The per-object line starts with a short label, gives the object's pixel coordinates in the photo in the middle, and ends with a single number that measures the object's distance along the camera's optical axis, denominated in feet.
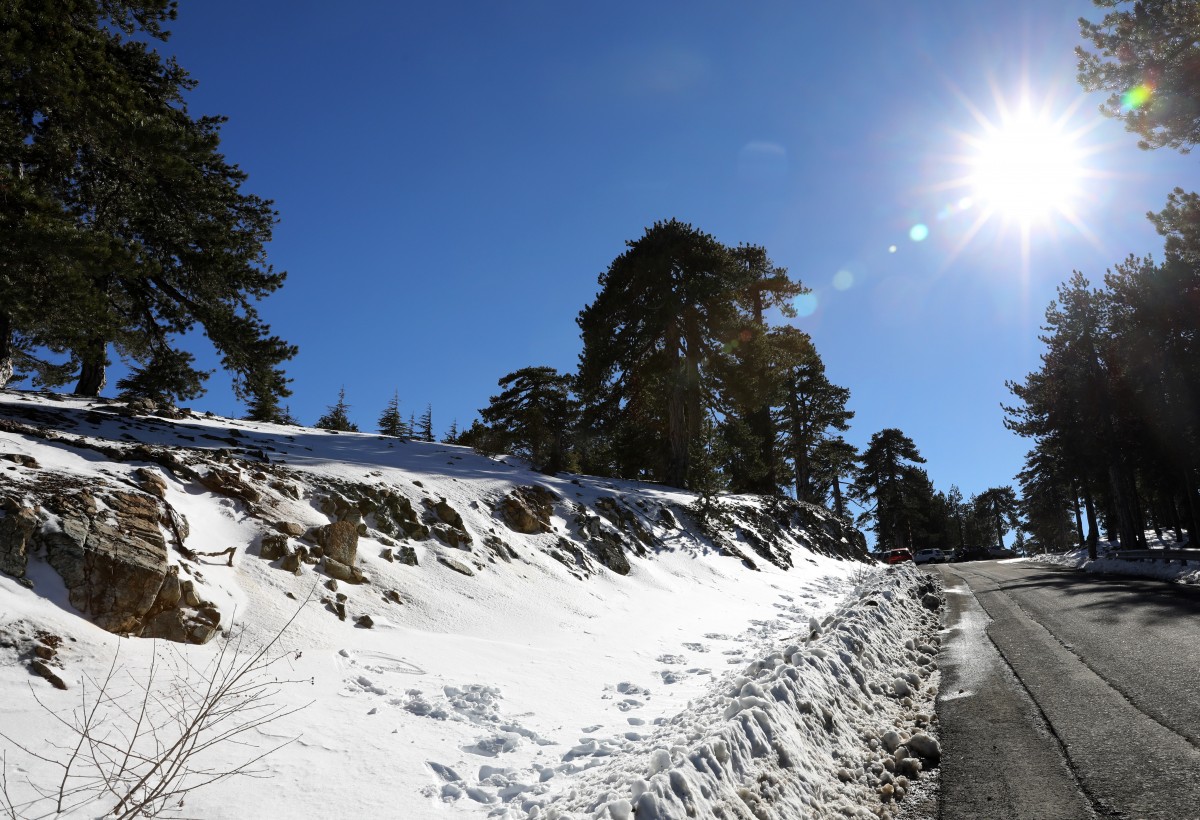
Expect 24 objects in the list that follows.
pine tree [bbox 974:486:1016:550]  221.46
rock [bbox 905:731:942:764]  15.51
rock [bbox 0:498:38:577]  15.58
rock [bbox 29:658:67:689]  13.12
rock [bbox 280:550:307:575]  23.08
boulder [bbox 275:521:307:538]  25.35
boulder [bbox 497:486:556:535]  40.37
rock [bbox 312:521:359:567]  25.46
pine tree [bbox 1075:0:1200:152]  37.83
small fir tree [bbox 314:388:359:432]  138.25
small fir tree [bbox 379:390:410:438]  147.33
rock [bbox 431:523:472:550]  32.91
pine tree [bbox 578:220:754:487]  71.82
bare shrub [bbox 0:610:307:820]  9.91
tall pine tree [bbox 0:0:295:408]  25.86
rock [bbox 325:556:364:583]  24.48
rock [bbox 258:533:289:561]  23.30
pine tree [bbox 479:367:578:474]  82.74
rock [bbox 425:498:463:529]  34.91
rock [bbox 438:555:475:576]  30.30
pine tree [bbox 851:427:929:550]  161.79
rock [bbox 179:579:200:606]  18.22
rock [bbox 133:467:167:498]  22.84
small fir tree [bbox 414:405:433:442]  184.03
